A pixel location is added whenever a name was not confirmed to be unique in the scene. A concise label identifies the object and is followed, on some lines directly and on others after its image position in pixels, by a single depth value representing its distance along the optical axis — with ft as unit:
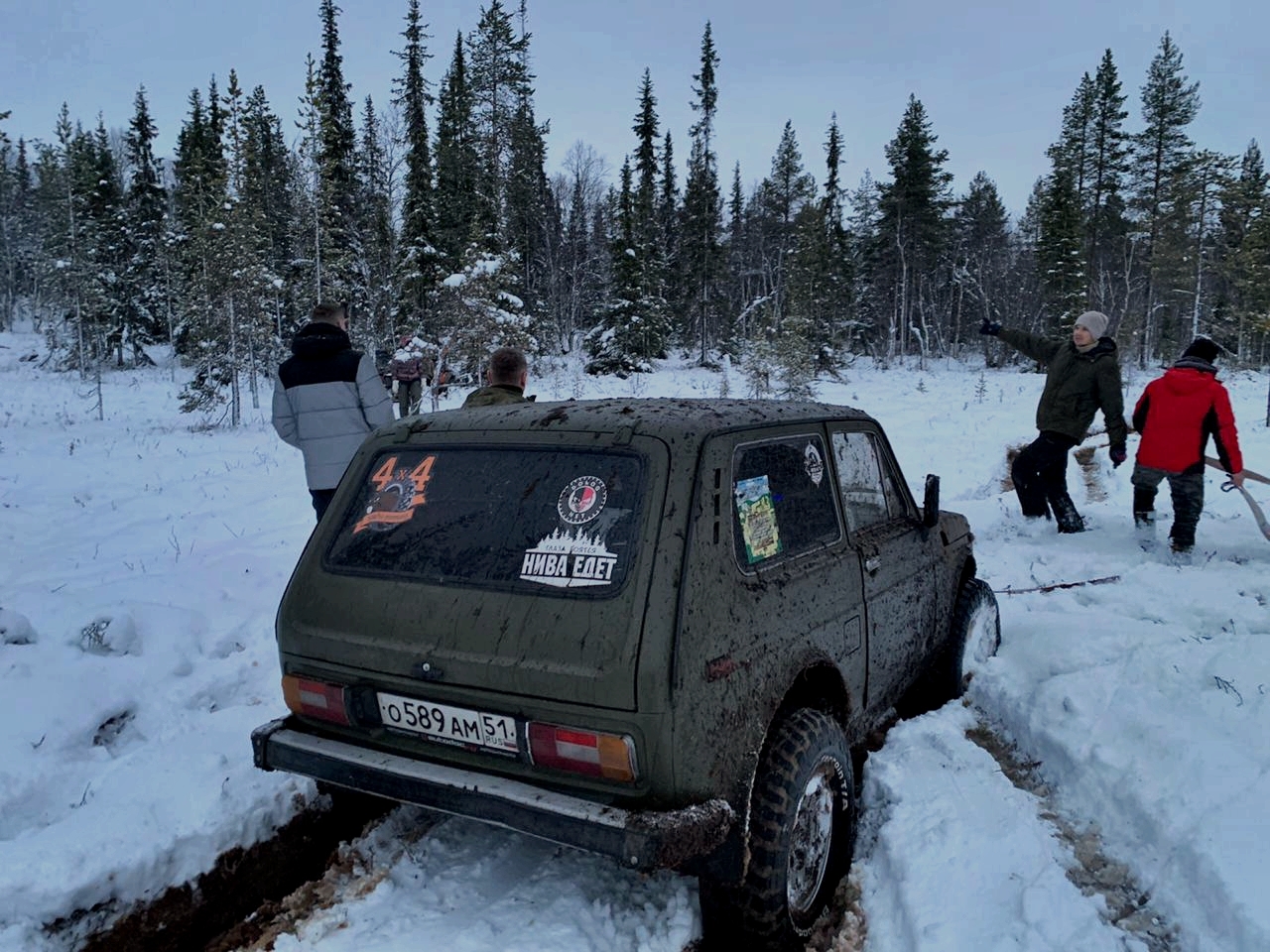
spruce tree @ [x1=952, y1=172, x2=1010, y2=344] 158.61
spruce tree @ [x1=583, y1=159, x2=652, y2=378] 102.42
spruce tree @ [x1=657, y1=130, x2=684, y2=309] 140.56
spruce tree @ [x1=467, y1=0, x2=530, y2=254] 110.01
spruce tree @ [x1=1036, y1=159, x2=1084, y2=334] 124.26
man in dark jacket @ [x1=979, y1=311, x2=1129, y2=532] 23.47
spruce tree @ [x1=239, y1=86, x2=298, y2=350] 80.94
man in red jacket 21.29
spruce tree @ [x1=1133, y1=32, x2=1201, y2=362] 126.82
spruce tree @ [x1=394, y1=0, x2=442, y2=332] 95.55
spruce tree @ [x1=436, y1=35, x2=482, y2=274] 110.01
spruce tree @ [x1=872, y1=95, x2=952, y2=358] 136.56
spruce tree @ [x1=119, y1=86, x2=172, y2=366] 122.72
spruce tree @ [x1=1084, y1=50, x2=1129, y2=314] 133.28
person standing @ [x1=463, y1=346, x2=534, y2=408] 16.61
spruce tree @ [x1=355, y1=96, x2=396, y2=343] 101.60
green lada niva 7.27
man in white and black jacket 16.58
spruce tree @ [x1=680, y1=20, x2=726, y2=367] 129.70
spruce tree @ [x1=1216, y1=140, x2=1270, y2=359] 113.80
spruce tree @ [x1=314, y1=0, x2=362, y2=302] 77.71
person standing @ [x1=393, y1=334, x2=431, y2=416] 55.62
